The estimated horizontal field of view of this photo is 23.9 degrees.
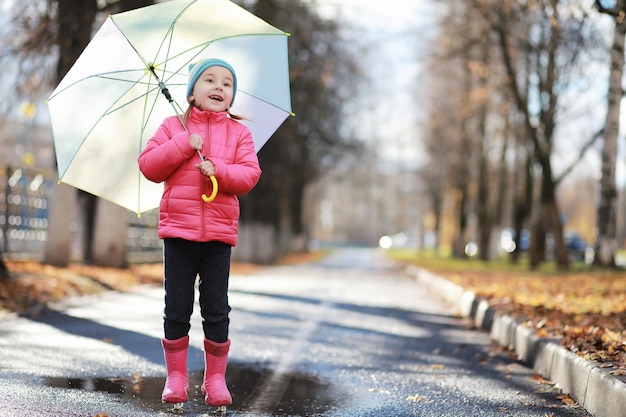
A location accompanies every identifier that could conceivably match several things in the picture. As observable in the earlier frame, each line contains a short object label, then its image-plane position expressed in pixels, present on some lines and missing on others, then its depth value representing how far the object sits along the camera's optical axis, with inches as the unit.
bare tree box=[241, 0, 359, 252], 1399.7
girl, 318.3
